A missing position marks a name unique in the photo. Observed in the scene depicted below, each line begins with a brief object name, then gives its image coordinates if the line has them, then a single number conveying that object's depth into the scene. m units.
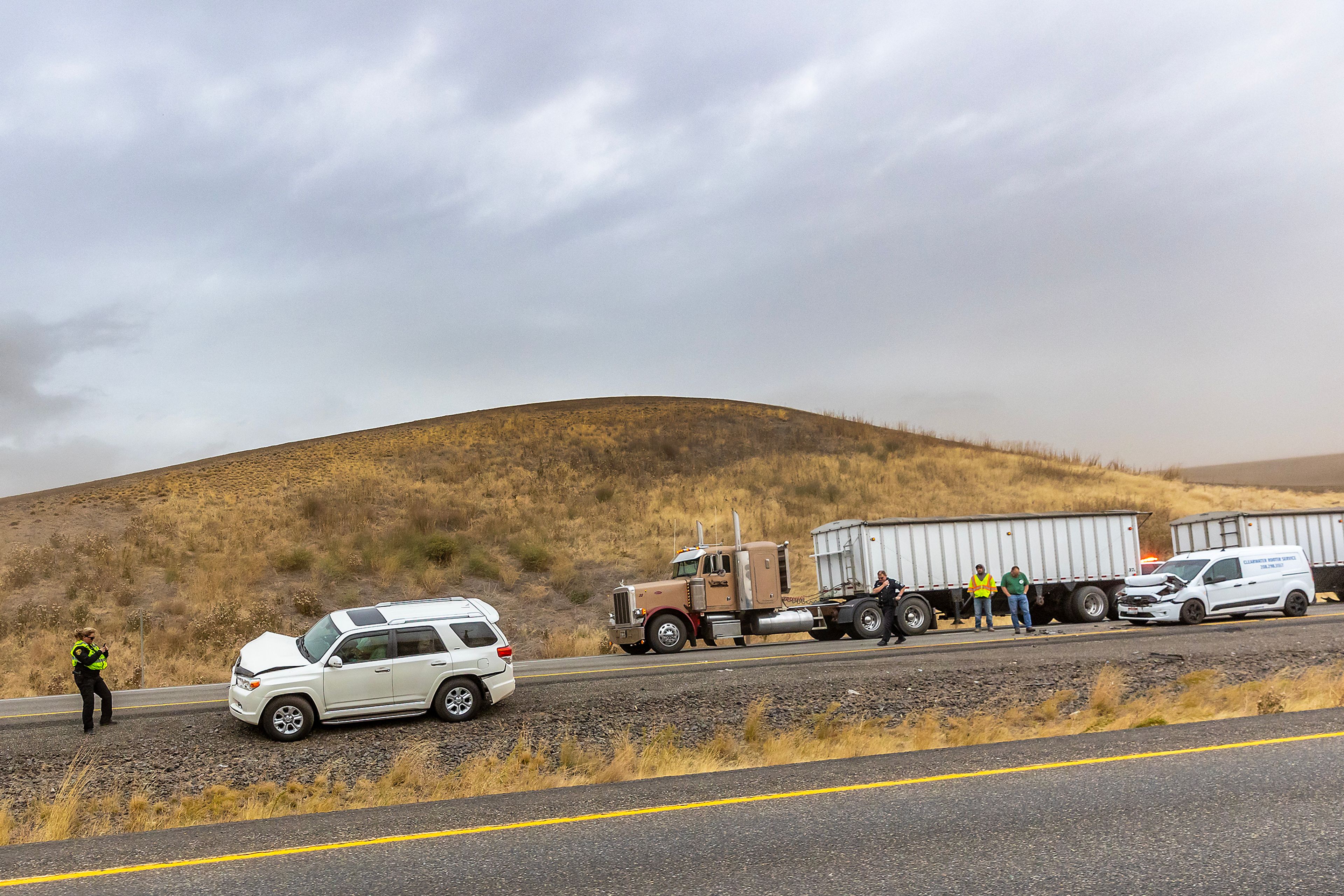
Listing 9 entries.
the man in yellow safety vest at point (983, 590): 26.89
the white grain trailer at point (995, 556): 27.91
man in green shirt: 26.47
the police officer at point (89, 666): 15.27
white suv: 14.66
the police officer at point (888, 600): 23.56
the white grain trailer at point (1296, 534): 32.19
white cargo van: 24.95
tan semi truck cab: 25.27
